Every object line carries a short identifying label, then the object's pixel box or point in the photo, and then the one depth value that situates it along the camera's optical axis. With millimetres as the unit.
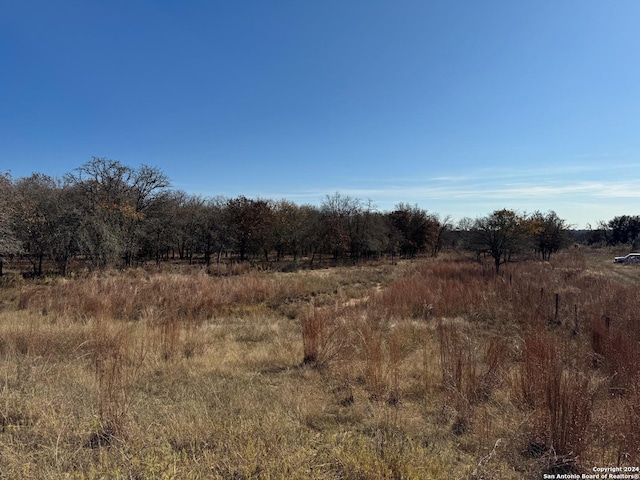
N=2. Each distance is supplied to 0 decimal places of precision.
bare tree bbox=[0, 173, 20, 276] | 15691
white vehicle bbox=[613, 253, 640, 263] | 35466
